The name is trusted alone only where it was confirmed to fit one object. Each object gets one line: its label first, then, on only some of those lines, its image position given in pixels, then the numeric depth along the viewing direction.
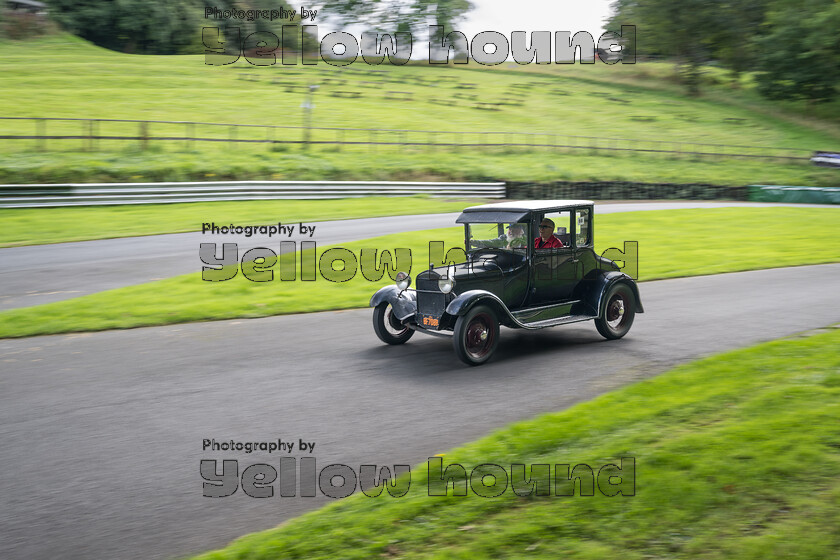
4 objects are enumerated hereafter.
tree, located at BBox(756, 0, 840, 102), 50.69
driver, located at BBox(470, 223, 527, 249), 8.71
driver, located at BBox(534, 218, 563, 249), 8.82
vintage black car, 8.20
